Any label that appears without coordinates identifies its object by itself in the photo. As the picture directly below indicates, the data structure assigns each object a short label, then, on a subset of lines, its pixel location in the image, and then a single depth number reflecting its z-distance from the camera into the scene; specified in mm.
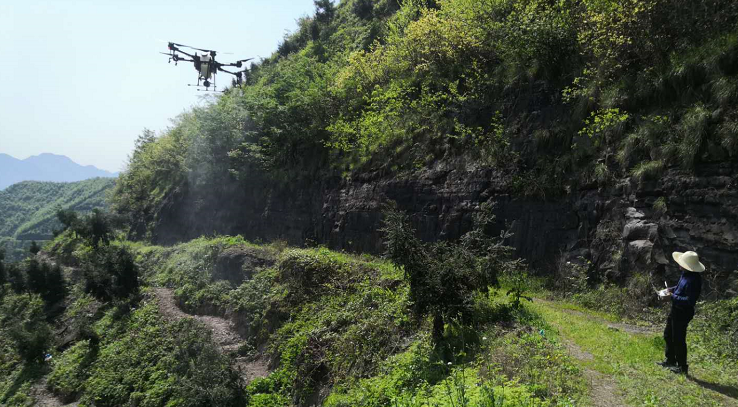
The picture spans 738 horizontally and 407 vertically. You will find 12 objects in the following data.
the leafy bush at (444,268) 7062
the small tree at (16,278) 24906
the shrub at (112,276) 19531
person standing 5566
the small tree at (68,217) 28489
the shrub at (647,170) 8492
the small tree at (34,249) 31594
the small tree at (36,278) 22750
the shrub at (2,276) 26688
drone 21578
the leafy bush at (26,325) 17016
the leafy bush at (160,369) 9344
